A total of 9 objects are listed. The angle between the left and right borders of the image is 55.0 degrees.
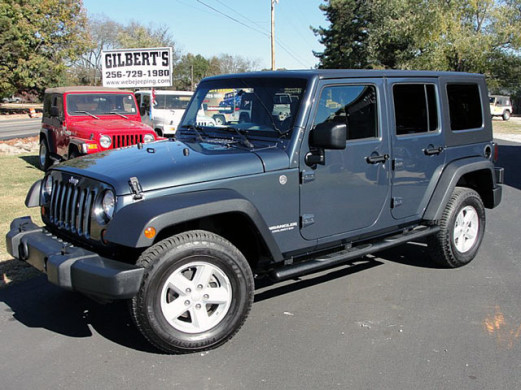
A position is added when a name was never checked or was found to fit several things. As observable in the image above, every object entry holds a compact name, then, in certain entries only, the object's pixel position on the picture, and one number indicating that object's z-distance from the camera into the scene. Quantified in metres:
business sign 16.30
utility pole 32.88
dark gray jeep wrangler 3.29
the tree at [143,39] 54.54
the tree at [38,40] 40.09
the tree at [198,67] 71.44
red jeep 9.76
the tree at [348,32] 42.62
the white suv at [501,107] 36.13
